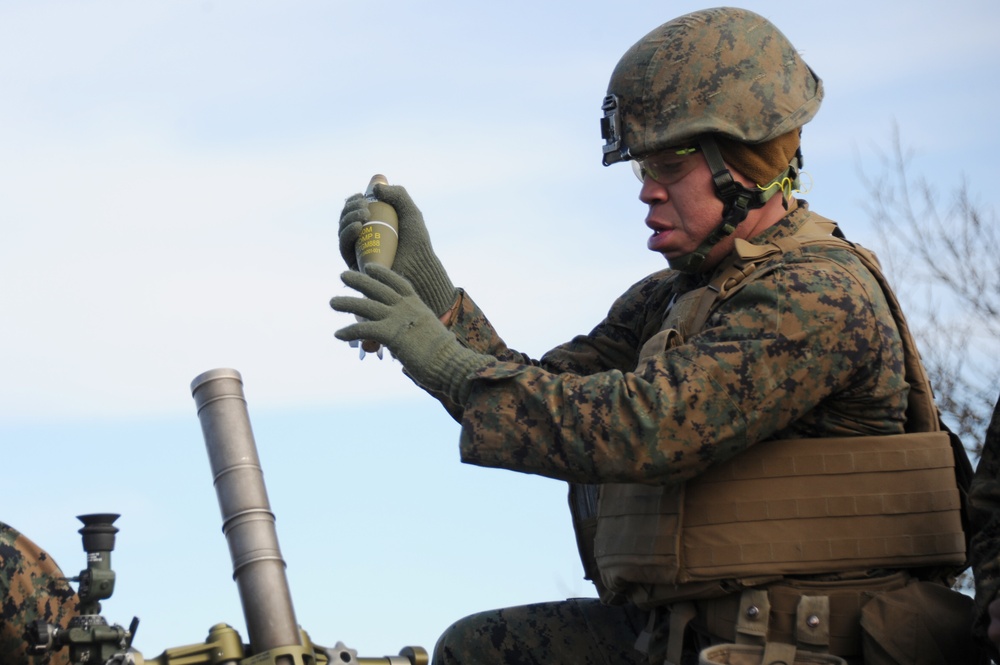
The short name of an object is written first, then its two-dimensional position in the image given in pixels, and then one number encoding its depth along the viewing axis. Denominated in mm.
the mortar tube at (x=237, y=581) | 9503
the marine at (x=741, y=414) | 10012
